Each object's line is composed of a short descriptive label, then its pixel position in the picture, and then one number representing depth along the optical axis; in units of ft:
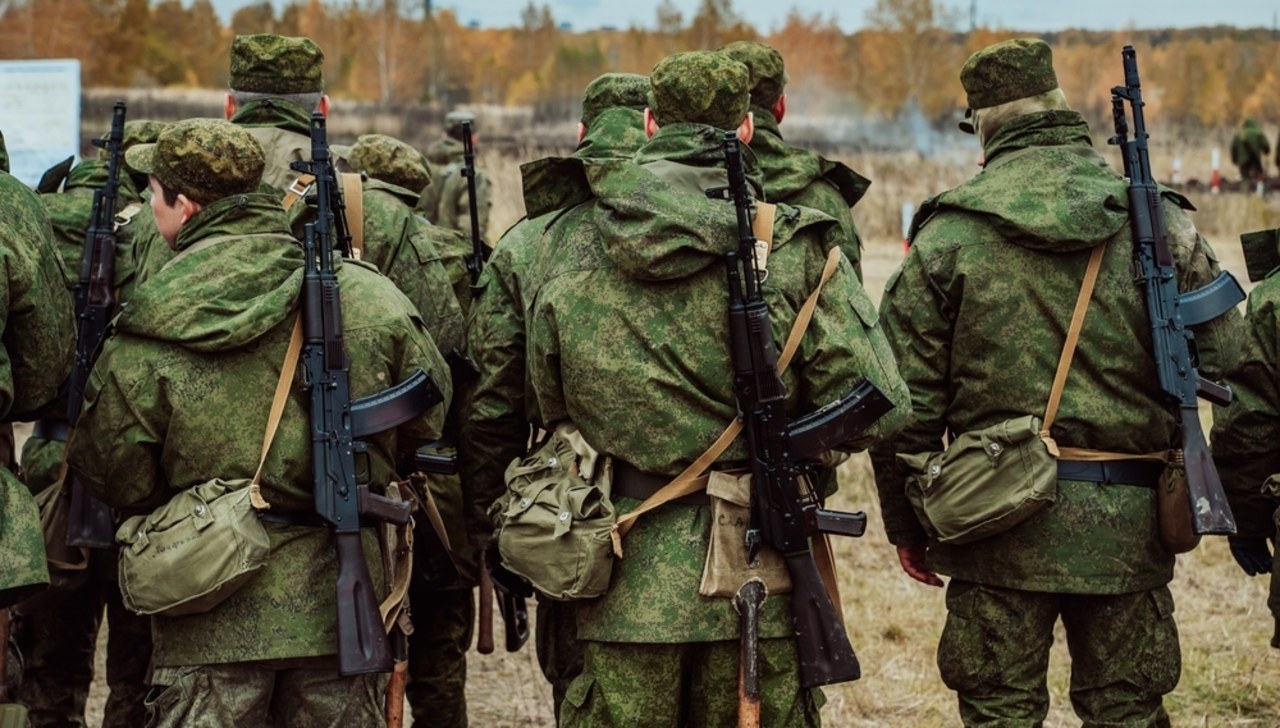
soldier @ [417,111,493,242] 47.52
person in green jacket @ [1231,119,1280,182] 108.88
